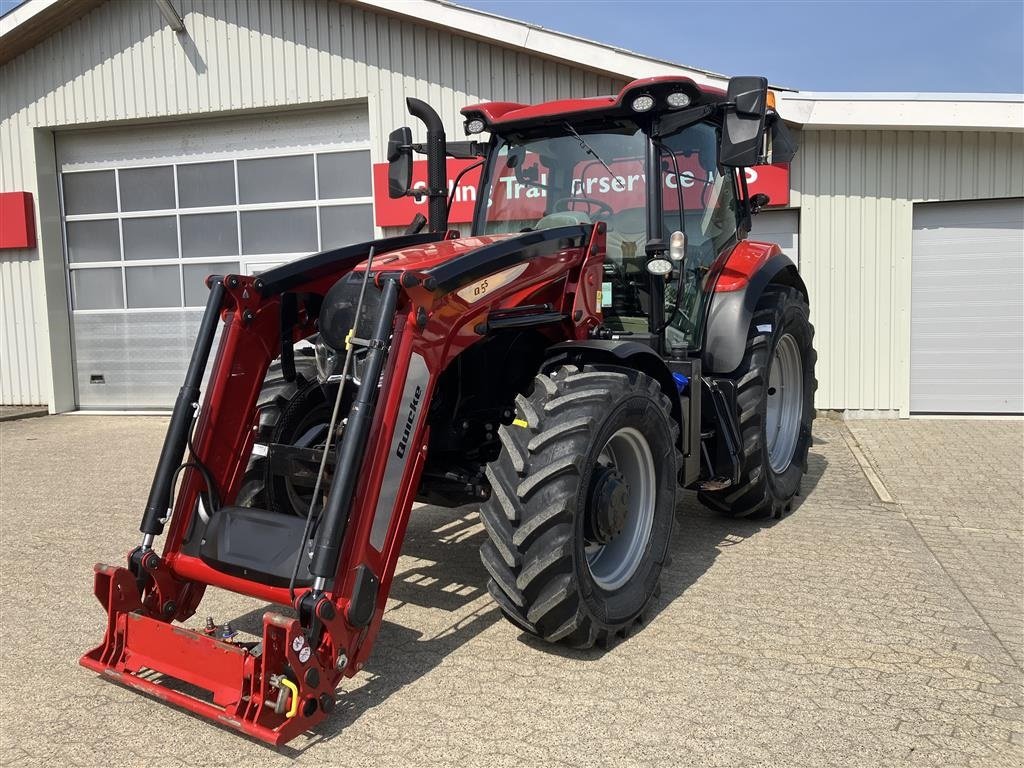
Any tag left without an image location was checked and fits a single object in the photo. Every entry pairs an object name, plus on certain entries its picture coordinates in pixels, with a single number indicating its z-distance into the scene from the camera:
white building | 9.16
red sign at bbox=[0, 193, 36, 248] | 11.29
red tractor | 3.12
